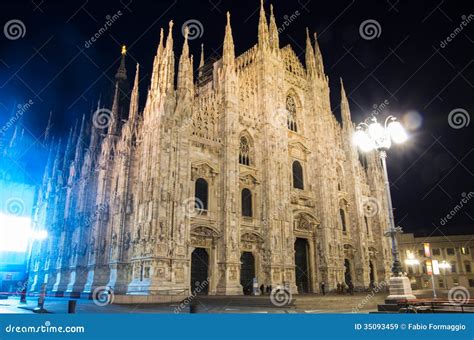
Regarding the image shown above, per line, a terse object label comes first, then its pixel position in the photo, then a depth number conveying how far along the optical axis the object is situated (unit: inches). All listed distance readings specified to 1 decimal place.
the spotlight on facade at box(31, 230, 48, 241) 1890.0
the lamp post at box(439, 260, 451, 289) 1934.3
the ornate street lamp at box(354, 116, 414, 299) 572.1
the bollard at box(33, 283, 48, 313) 650.2
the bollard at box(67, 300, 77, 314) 473.7
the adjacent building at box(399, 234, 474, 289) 2274.9
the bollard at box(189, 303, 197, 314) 430.3
